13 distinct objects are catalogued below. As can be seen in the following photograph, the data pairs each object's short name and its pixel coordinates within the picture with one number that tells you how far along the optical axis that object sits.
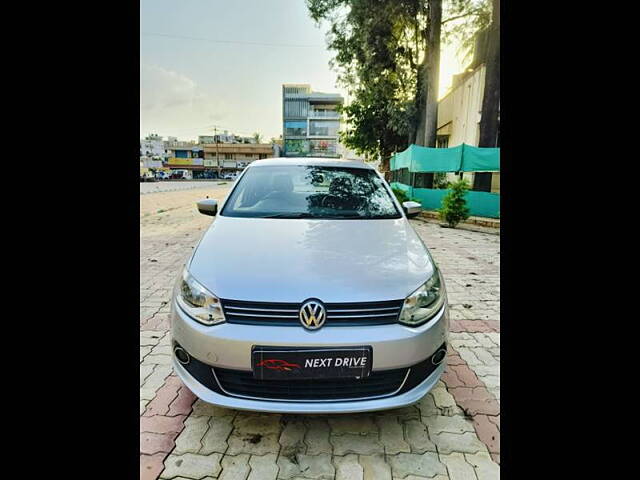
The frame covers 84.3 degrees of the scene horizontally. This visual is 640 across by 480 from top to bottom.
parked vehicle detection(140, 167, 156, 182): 45.79
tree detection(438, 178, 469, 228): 8.38
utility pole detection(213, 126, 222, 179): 65.69
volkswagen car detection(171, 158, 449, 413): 1.65
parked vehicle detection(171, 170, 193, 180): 58.10
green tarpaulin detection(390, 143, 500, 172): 8.31
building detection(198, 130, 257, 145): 81.28
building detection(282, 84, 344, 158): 63.56
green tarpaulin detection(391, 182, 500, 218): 8.67
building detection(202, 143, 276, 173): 70.56
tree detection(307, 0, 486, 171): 11.53
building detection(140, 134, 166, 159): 79.81
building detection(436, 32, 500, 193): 13.56
